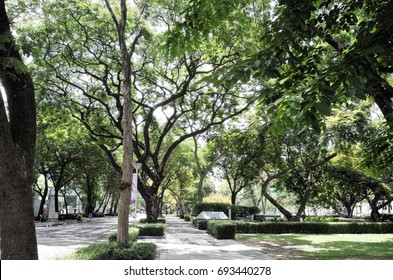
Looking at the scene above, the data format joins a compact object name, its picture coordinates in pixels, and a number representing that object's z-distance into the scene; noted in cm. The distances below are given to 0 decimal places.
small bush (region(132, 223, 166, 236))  1869
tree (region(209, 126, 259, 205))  2702
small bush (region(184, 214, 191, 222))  4377
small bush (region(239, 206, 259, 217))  3938
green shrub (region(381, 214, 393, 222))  3716
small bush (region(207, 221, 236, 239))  1797
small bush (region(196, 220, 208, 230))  2549
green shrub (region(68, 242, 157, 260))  804
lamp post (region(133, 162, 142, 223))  1550
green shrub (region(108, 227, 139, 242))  1241
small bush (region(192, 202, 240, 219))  3444
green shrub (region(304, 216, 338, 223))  3041
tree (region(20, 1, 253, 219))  1605
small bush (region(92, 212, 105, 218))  5685
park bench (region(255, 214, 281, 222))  3436
